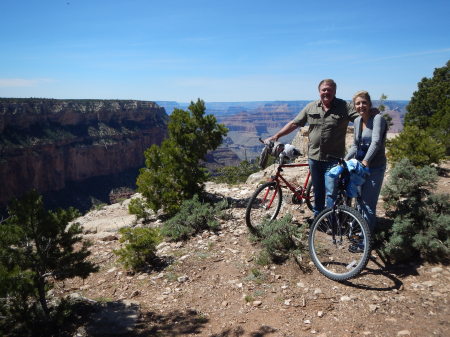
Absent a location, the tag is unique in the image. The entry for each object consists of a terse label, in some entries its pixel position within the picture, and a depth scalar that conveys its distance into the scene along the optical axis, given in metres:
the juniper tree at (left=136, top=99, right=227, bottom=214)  8.59
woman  4.18
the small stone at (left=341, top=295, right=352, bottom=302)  3.89
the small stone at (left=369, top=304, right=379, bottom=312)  3.67
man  4.71
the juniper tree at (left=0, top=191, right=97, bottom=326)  3.43
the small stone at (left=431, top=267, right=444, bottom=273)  4.24
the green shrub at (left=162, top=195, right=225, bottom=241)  6.74
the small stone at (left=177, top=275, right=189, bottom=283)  5.04
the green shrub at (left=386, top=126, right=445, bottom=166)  10.14
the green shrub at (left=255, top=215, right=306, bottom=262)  5.03
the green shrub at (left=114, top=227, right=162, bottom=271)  5.67
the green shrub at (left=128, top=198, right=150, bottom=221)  9.02
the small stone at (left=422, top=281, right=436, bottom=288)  4.02
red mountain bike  5.74
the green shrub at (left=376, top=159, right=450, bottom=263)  4.43
